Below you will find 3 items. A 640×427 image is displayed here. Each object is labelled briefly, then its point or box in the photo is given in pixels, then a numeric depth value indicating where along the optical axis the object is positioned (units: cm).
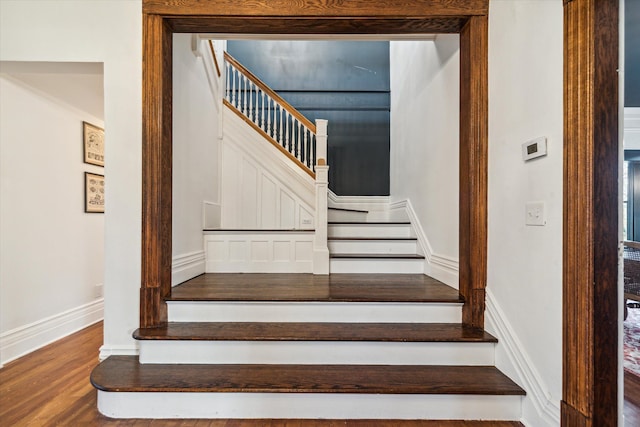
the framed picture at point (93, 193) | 301
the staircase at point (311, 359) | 158
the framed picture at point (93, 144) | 300
